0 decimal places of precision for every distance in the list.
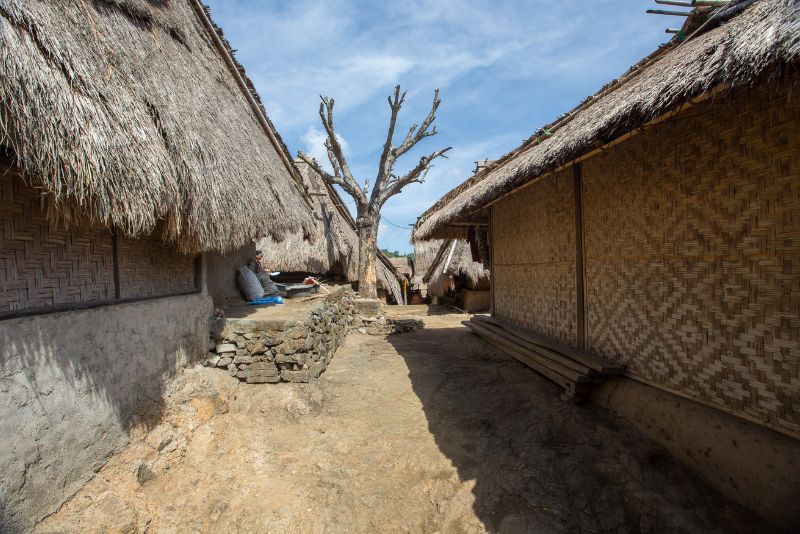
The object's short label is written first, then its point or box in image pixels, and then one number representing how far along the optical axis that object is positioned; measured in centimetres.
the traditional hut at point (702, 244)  193
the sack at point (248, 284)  594
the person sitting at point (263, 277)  657
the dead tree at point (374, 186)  1038
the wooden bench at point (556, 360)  326
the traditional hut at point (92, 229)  195
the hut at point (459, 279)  1138
